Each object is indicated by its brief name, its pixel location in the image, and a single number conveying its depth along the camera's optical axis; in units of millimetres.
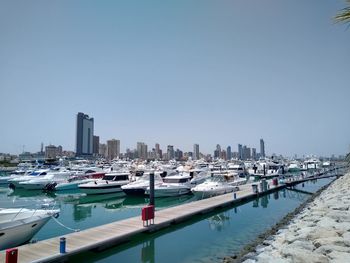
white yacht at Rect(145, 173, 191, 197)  34250
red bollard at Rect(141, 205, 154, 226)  17391
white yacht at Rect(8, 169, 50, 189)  45062
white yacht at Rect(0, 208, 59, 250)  14305
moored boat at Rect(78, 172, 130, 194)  36281
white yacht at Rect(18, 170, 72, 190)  42500
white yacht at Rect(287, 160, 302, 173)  90425
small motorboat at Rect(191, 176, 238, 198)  32844
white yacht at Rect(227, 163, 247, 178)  62281
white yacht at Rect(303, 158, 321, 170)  96812
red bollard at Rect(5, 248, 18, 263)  10258
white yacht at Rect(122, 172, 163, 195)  34531
